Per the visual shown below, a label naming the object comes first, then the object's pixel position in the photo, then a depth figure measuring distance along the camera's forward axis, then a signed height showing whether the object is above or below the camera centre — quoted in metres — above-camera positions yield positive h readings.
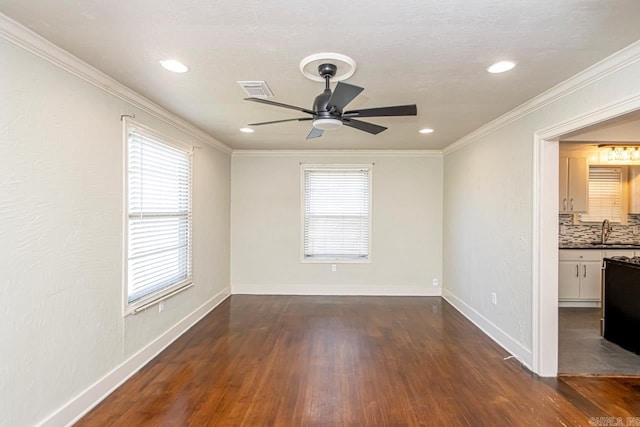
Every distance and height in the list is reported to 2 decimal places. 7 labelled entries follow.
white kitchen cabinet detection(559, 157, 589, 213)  5.25 +0.49
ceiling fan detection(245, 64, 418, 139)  2.26 +0.72
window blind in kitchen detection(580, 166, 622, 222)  5.49 +0.34
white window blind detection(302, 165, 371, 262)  6.04 -0.02
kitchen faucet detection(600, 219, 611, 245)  5.50 -0.23
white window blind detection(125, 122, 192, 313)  3.11 -0.05
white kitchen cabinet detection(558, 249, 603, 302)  5.16 -0.90
